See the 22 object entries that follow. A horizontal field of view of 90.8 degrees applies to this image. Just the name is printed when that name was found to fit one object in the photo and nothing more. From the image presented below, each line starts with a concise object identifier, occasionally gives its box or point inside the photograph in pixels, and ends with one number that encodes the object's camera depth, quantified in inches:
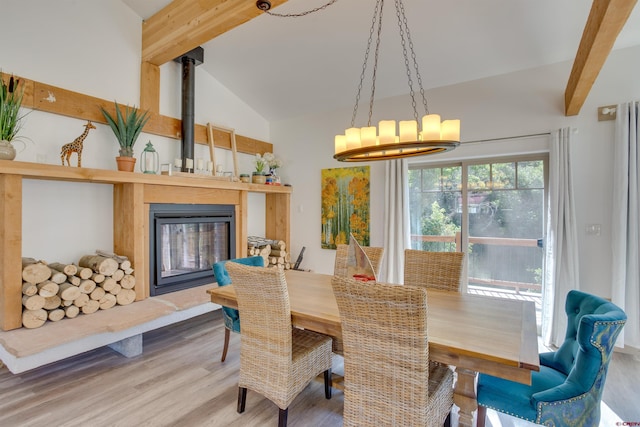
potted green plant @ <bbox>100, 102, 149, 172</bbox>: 120.7
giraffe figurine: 109.2
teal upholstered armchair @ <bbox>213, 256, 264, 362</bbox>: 100.2
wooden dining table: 52.1
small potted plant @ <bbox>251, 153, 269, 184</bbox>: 180.5
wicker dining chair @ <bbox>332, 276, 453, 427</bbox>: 52.1
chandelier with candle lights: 74.4
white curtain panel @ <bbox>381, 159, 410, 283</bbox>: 154.0
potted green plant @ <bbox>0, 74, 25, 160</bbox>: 92.9
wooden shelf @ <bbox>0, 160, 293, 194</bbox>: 93.4
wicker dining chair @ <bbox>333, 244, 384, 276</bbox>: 111.7
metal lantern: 131.9
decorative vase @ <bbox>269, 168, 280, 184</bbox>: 184.5
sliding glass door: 132.9
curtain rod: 125.6
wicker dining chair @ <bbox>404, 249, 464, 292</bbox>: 98.1
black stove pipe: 147.2
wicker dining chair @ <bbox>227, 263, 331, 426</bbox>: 68.6
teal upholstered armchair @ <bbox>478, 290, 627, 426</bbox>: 53.6
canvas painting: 169.6
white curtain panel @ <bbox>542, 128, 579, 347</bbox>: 118.5
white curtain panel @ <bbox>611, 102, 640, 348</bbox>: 109.1
